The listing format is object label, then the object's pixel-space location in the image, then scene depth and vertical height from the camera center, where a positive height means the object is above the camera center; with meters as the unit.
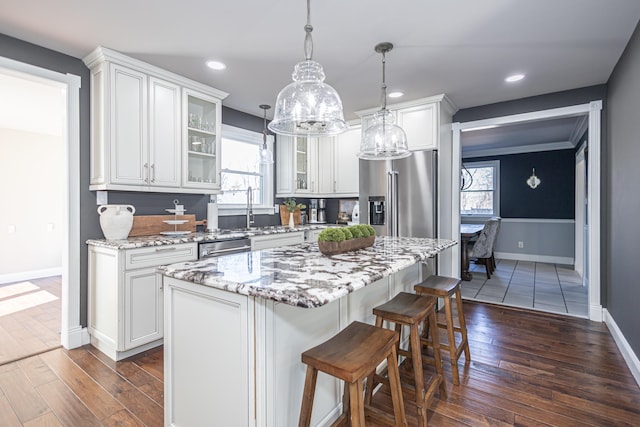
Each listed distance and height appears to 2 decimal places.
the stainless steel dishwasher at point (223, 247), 2.86 -0.32
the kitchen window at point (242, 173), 3.97 +0.52
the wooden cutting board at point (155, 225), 2.93 -0.12
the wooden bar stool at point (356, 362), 1.16 -0.57
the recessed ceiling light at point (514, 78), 3.06 +1.33
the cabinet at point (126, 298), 2.39 -0.67
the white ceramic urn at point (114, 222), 2.59 -0.07
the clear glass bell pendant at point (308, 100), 1.66 +0.60
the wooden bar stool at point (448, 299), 2.08 -0.60
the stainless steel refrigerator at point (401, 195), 3.63 +0.22
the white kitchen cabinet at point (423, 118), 3.64 +1.13
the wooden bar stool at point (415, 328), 1.62 -0.65
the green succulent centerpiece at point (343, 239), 1.85 -0.16
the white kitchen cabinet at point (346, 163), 4.53 +0.72
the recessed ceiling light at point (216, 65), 2.79 +1.33
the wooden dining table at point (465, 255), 4.75 -0.65
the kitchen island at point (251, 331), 1.23 -0.52
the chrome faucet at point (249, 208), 3.95 +0.06
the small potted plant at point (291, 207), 4.41 +0.08
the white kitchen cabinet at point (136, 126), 2.57 +0.76
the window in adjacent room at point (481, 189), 7.16 +0.55
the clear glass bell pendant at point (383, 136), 2.37 +0.58
